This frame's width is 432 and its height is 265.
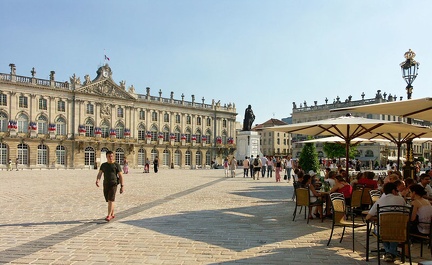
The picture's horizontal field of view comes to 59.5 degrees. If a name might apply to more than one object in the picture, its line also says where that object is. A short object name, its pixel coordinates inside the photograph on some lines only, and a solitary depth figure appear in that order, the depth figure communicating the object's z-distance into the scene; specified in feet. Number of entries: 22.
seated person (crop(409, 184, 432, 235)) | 17.94
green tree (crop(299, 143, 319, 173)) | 68.49
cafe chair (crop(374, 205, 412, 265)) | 16.72
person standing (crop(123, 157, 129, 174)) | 110.52
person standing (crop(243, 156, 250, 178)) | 89.76
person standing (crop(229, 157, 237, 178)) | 90.63
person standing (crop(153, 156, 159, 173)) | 111.31
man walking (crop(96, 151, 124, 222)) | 28.04
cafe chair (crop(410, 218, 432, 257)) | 17.44
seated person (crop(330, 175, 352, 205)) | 27.66
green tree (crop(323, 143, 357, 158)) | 135.93
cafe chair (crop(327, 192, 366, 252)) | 20.83
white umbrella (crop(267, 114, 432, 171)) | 29.94
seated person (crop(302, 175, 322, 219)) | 28.53
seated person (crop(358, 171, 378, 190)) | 31.50
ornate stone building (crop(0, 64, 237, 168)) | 165.78
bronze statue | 131.61
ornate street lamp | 48.73
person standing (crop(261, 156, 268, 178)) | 90.90
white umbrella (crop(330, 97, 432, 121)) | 18.86
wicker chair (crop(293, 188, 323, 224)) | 27.50
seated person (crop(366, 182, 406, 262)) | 17.72
